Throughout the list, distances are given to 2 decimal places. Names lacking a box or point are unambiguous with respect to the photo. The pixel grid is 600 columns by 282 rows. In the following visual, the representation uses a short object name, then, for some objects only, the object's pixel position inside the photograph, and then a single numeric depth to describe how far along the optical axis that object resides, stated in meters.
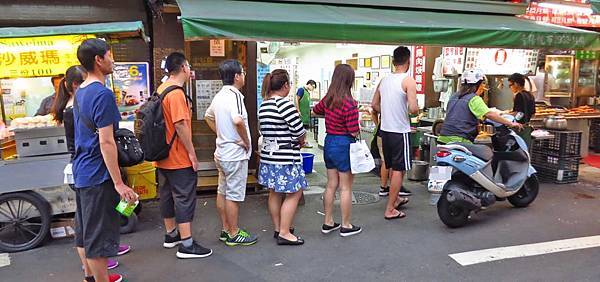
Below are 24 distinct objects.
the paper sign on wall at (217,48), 6.78
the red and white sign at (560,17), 8.74
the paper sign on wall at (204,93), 6.82
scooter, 5.13
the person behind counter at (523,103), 7.32
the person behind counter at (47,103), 5.56
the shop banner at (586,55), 10.74
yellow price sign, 5.05
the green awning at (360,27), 4.68
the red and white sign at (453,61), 8.16
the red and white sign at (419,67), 9.43
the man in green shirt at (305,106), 11.21
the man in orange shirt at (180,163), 4.13
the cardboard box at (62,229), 4.89
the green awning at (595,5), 5.08
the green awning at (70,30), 4.62
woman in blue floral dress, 4.45
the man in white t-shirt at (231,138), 4.43
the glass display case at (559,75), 10.70
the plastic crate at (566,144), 7.29
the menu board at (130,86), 6.28
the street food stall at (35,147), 4.62
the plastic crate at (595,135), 10.31
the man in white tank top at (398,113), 5.31
